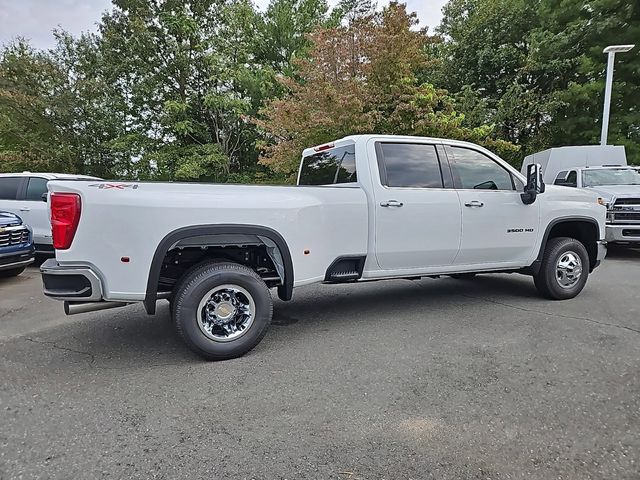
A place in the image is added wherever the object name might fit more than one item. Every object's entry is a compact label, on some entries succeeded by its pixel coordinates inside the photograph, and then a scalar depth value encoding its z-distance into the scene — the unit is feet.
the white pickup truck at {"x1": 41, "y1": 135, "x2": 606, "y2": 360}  10.46
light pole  44.16
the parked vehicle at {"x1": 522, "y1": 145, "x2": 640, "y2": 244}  28.81
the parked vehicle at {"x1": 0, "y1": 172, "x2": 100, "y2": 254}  26.78
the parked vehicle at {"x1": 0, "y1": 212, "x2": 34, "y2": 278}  21.40
